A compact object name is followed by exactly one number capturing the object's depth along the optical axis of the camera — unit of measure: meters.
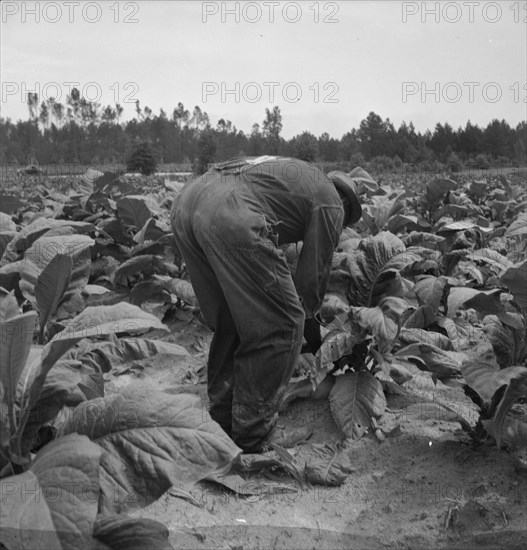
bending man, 3.29
